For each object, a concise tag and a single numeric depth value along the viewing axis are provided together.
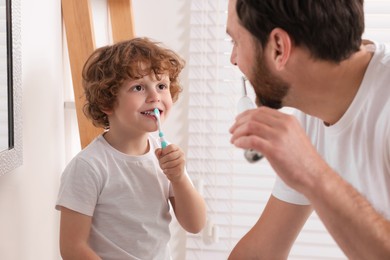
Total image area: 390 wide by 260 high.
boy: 1.43
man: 1.21
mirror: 1.22
